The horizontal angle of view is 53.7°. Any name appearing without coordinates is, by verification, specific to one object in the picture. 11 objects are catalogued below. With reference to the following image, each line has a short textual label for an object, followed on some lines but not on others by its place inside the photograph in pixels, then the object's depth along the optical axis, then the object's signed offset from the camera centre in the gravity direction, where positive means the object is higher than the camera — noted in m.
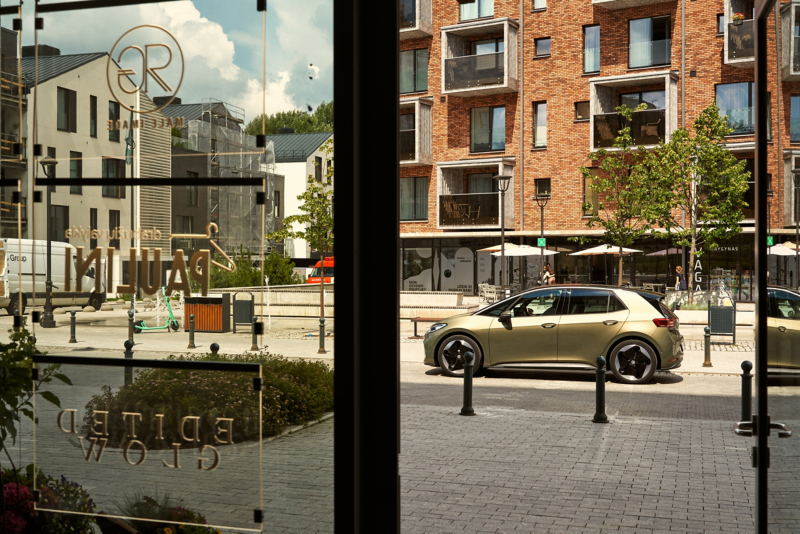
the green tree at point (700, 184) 29.84 +2.90
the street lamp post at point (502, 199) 30.27 +2.46
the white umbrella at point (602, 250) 32.47 +0.39
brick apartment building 33.47 +6.89
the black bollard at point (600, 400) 9.52 -1.70
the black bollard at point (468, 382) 9.74 -1.56
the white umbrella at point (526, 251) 33.44 +0.37
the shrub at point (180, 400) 3.23 -0.60
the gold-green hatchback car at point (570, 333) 12.75 -1.21
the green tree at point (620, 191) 31.09 +2.82
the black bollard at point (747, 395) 8.84 -1.54
